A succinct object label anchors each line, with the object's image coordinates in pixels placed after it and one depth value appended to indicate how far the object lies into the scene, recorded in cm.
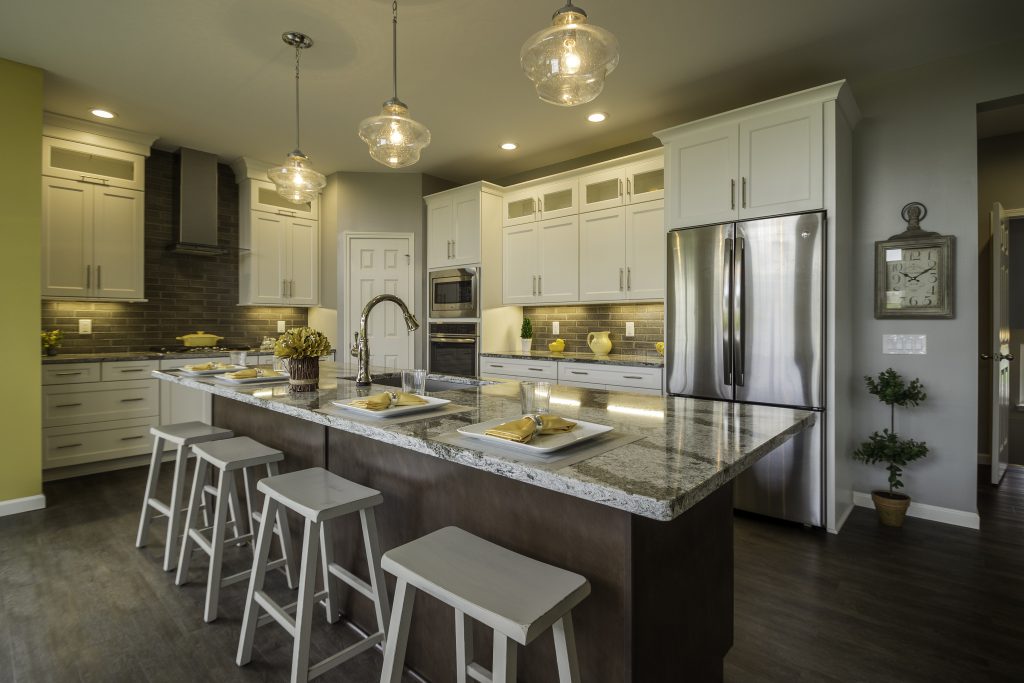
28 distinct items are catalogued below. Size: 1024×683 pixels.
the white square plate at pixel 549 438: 112
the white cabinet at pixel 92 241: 400
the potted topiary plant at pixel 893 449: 293
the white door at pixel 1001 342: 352
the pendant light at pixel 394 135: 233
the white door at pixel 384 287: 520
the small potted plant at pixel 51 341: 391
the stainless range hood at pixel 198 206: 469
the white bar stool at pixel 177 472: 238
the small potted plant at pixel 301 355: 215
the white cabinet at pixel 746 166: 291
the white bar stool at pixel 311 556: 151
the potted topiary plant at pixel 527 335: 500
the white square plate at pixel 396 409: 153
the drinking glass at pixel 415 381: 186
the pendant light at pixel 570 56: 167
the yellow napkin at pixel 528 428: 116
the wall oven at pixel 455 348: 488
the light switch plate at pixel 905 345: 308
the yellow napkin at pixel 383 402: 160
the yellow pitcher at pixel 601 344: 452
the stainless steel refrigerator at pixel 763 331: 288
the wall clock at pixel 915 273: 299
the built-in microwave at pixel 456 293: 483
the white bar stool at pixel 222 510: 197
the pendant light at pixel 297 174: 288
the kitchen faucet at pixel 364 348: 228
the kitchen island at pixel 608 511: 104
